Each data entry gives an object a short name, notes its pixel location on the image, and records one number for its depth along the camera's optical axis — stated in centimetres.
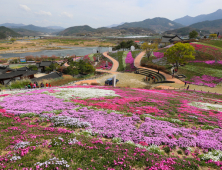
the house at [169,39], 9431
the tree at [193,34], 10014
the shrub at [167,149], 815
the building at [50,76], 3994
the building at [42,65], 6506
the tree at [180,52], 4178
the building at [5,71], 4764
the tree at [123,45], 9550
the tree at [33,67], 6038
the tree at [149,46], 5878
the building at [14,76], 3738
